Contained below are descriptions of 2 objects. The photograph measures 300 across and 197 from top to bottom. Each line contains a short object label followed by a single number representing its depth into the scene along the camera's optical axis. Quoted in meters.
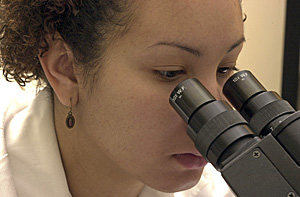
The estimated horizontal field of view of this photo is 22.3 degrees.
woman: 0.63
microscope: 0.54
